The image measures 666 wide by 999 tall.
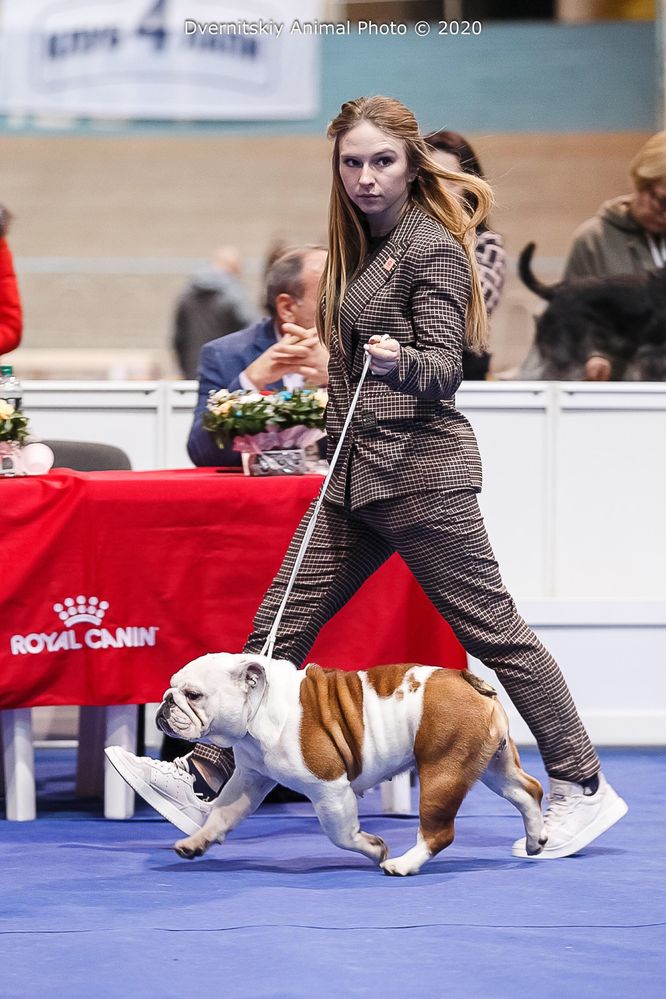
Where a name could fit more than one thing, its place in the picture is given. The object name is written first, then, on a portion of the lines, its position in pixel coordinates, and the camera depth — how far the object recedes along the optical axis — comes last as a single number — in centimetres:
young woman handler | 732
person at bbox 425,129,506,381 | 1046
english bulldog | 696
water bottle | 897
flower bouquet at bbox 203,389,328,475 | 878
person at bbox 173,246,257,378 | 1545
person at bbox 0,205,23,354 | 1084
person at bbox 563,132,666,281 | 1182
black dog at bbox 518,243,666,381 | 1193
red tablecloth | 852
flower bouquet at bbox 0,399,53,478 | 855
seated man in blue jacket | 947
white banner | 1731
